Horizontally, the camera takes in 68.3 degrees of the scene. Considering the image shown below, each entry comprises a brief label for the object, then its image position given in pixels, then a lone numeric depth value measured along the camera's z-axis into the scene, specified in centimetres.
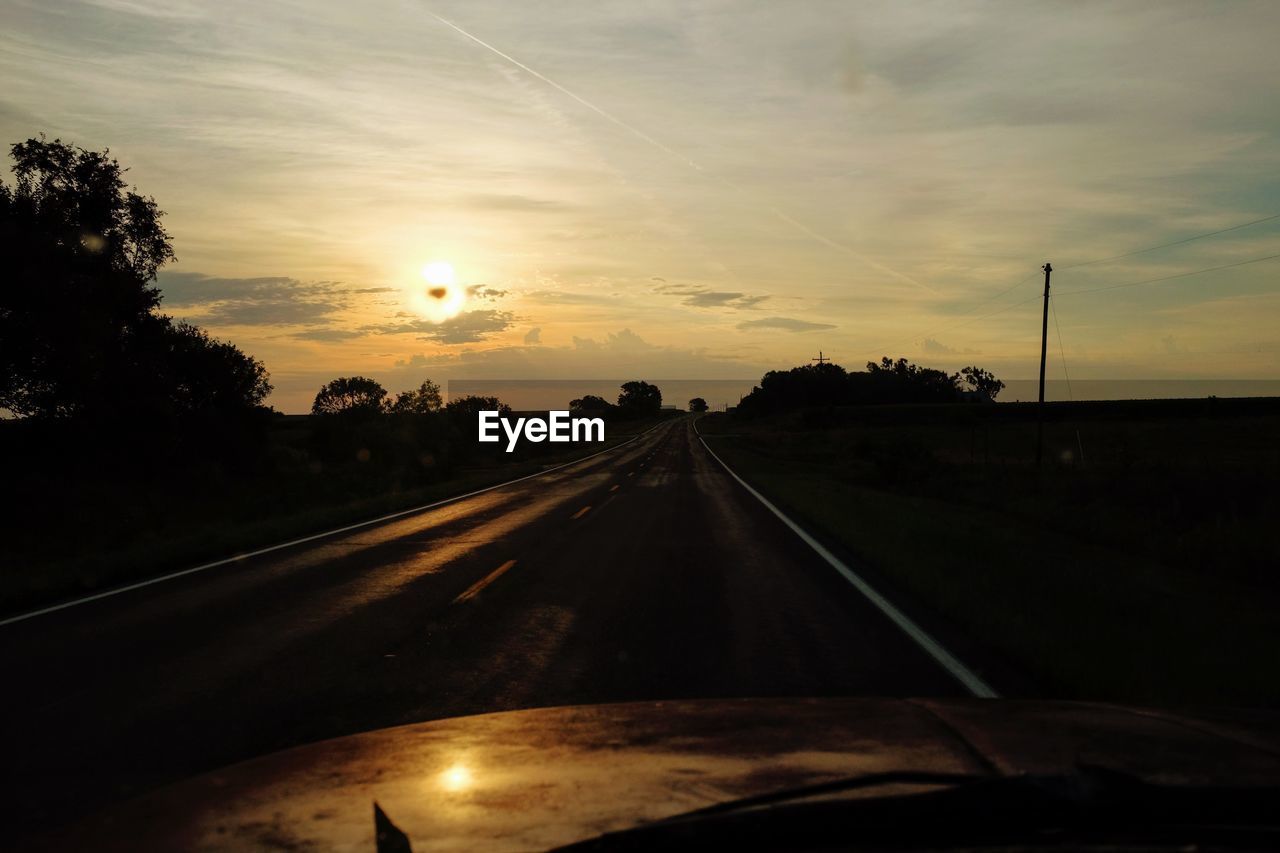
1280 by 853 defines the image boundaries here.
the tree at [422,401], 8576
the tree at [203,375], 4338
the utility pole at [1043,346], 4101
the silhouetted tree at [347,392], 14988
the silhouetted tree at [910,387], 17625
